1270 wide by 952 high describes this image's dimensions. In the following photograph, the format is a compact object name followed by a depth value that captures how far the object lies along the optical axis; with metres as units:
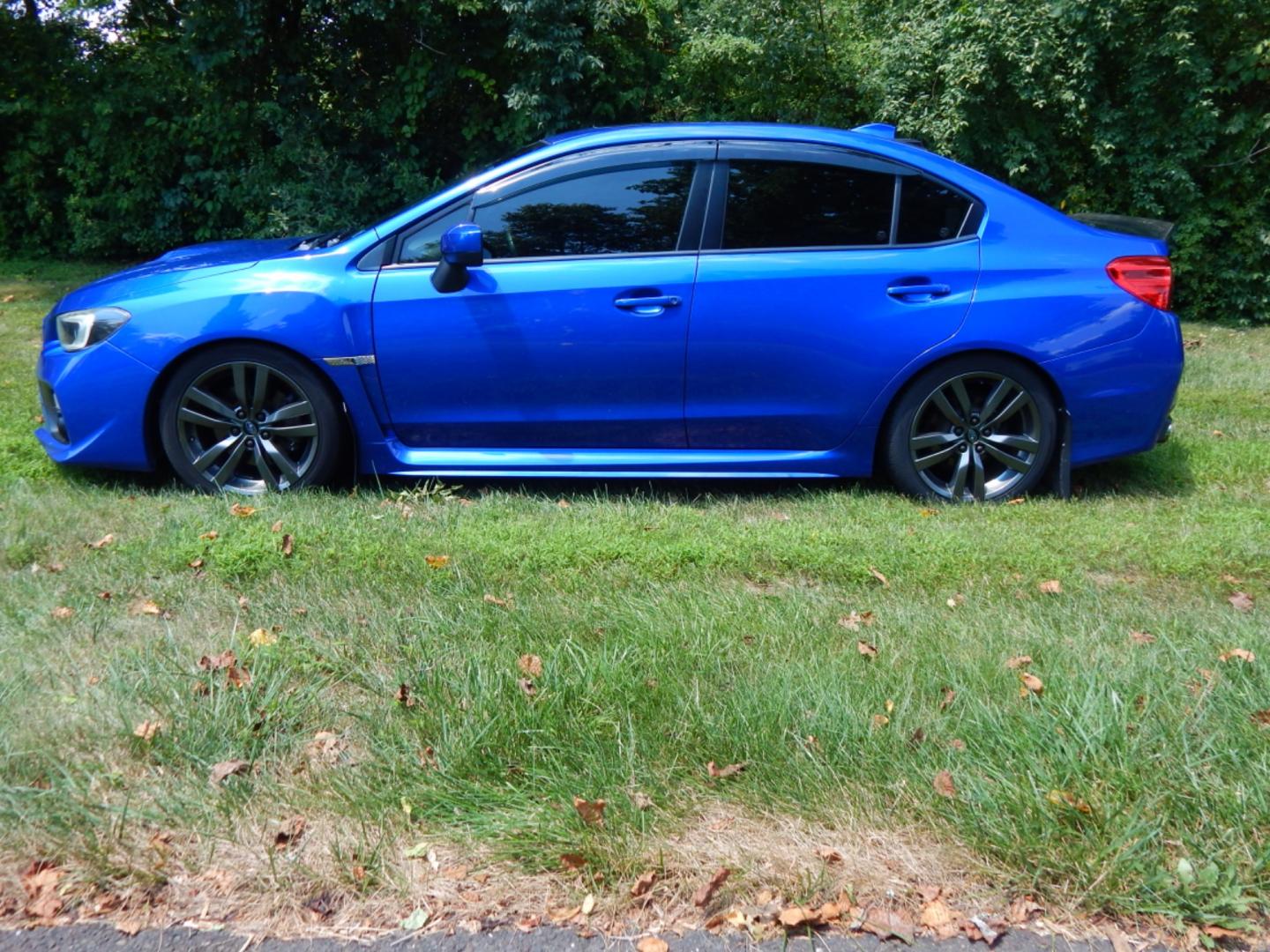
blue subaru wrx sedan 5.18
